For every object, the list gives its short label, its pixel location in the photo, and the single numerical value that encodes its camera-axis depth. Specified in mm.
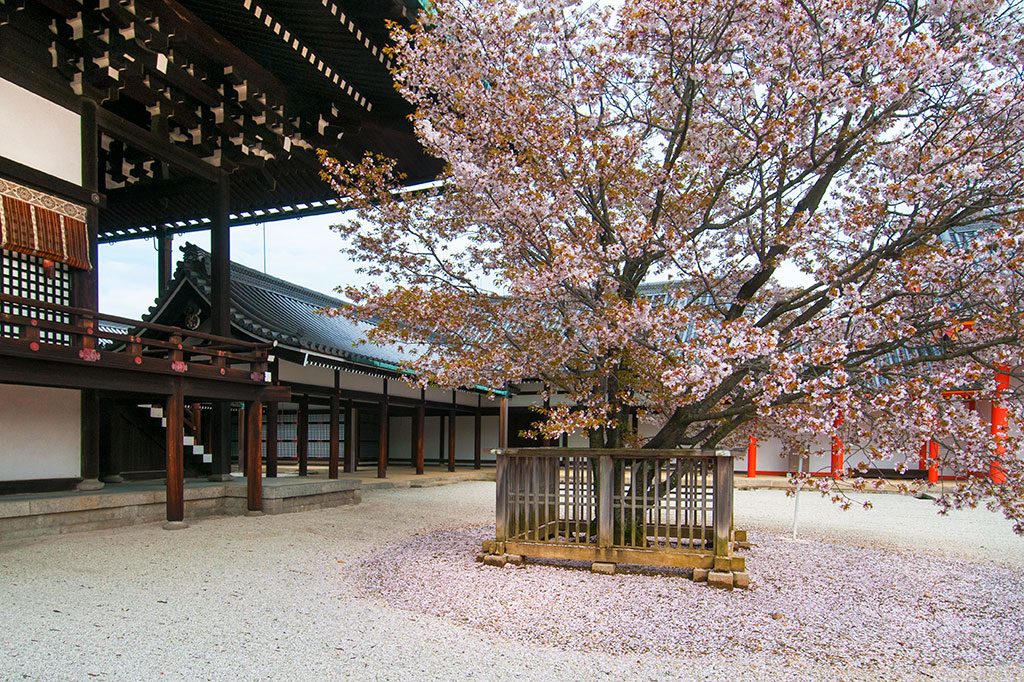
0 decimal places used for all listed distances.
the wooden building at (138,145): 7434
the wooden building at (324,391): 11766
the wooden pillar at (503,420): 18203
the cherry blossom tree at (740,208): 5301
